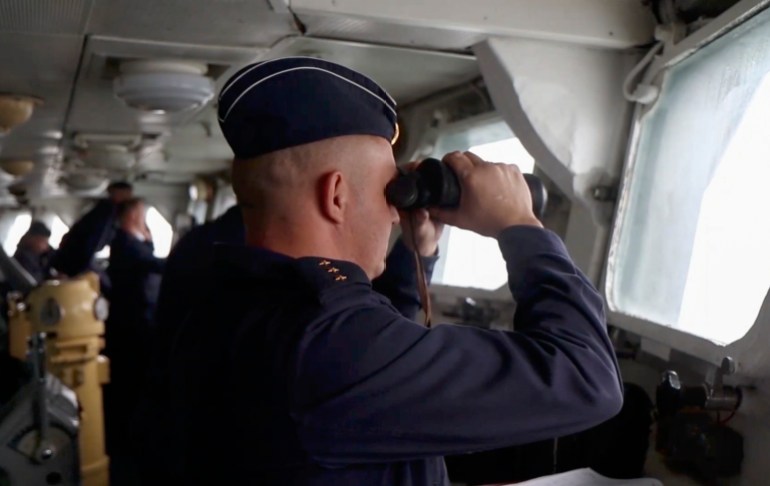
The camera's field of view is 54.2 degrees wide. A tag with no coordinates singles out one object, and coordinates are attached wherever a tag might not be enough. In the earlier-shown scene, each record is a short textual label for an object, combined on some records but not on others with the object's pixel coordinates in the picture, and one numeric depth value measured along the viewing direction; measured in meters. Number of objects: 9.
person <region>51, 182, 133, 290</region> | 3.88
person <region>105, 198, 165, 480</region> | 3.89
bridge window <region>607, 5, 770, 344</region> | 1.39
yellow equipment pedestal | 3.07
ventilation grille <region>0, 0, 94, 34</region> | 1.77
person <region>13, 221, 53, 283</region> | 5.38
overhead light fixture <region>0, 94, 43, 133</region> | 2.84
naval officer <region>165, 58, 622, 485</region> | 0.83
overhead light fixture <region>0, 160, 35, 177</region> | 4.77
